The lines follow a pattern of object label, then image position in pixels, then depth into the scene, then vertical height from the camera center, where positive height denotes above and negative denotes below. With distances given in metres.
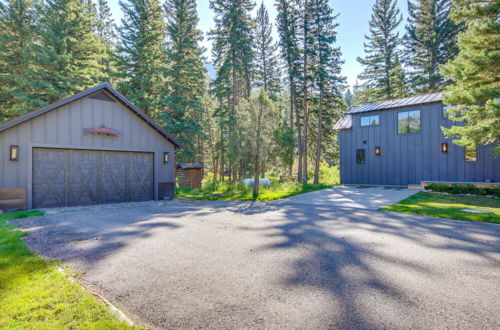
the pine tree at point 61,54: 14.59 +6.91
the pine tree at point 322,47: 17.48 +8.56
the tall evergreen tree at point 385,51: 21.75 +10.28
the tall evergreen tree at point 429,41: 19.48 +10.05
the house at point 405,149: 13.38 +1.05
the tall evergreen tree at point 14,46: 15.48 +7.81
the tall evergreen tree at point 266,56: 24.50 +11.01
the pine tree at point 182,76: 17.89 +6.86
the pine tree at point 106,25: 24.94 +14.57
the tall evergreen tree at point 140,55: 16.88 +7.68
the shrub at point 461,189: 11.21 -1.08
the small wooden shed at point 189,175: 15.93 -0.49
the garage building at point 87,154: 7.99 +0.52
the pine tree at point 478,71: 8.19 +3.29
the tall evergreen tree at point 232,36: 18.17 +9.70
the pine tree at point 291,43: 18.56 +9.39
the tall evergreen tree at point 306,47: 17.80 +8.69
